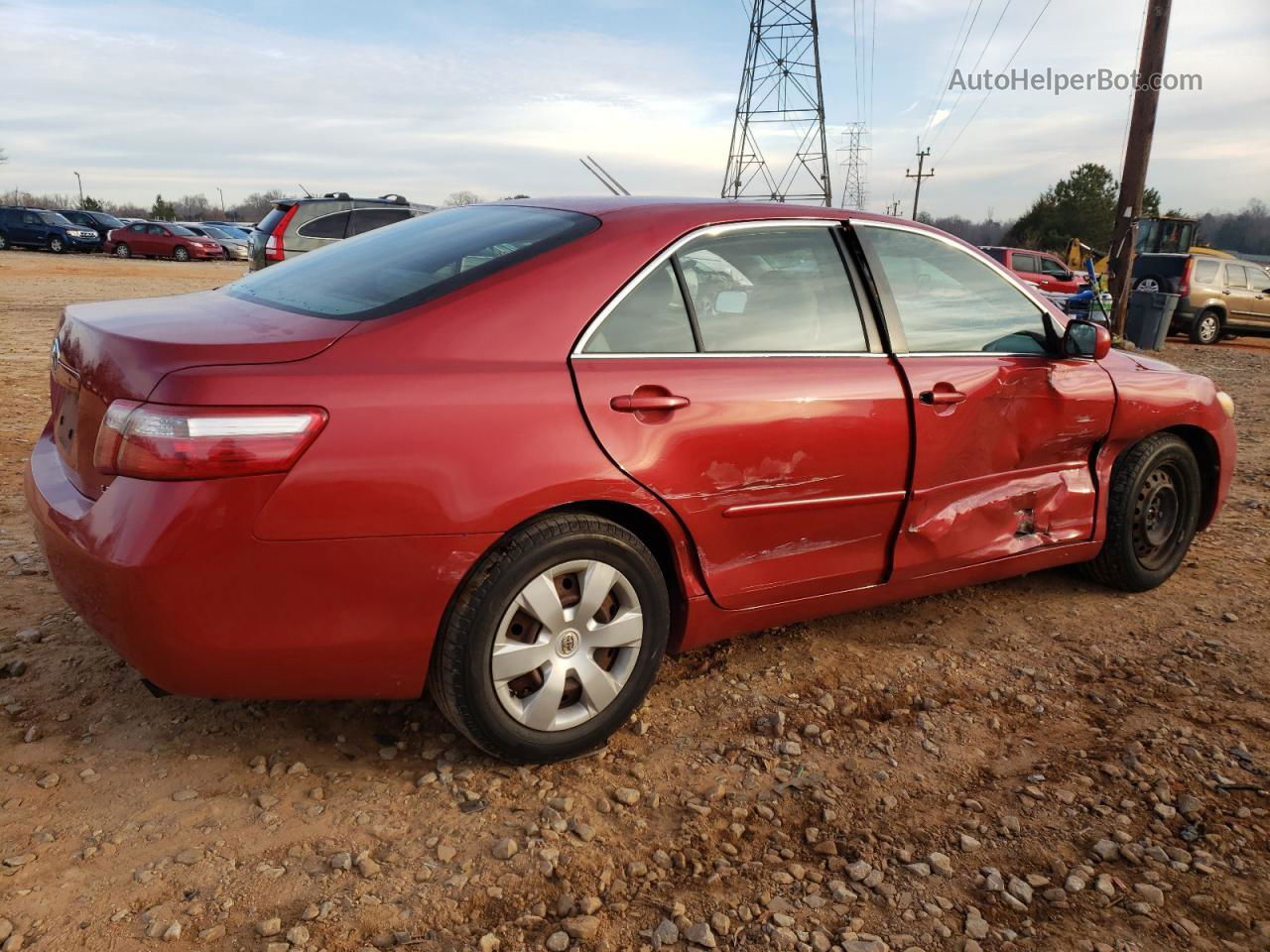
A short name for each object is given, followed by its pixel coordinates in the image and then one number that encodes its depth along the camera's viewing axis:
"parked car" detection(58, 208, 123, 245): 36.44
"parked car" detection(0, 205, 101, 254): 34.56
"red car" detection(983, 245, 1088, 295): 21.36
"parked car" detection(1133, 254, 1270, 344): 18.45
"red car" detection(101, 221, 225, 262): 34.34
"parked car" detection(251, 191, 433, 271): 12.90
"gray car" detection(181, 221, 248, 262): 37.38
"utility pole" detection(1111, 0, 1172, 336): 14.94
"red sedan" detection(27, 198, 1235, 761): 2.21
